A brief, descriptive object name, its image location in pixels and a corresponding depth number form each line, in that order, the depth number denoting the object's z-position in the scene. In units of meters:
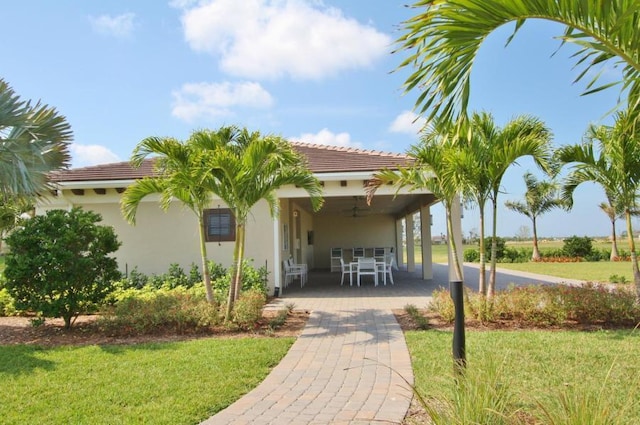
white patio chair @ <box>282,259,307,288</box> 14.05
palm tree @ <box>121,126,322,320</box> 7.65
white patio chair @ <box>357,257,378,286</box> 14.35
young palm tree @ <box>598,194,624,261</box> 27.28
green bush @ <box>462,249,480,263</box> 28.88
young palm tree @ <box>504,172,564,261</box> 26.73
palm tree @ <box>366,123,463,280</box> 7.56
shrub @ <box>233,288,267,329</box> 7.66
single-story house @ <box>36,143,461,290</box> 12.05
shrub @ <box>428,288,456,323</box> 7.99
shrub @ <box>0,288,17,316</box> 9.93
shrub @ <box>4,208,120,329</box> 7.63
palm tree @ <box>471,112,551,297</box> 7.27
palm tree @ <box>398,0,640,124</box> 2.86
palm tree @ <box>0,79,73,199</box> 7.20
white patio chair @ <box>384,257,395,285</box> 14.73
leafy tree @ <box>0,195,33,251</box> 10.44
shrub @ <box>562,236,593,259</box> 28.14
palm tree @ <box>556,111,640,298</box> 7.61
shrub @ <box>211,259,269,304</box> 10.89
